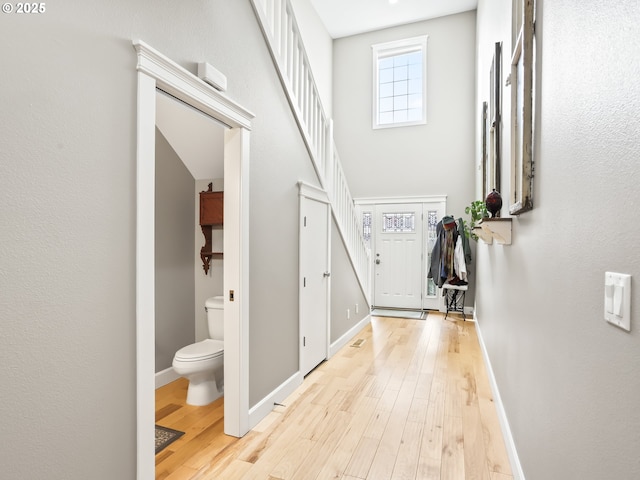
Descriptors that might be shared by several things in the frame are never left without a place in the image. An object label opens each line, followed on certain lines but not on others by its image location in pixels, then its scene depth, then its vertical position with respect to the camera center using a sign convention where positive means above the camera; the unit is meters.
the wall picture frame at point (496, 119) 2.99 +1.01
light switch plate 0.78 -0.14
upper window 6.77 +2.91
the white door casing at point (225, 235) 1.56 +0.00
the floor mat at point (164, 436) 2.30 -1.33
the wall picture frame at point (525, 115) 1.70 +0.58
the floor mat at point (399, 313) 6.21 -1.37
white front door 6.67 -0.38
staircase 2.83 +1.24
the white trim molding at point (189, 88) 1.58 +0.76
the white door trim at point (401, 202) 6.53 +0.62
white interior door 3.33 -0.46
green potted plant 3.47 +0.25
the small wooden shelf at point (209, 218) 3.54 +0.16
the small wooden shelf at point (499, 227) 2.31 +0.06
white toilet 2.75 -1.02
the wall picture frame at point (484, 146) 4.10 +1.07
